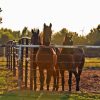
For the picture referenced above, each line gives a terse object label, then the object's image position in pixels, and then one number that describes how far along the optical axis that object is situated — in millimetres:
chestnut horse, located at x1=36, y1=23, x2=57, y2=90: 12945
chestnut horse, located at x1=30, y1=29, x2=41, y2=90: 13816
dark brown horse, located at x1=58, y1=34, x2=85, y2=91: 13609
